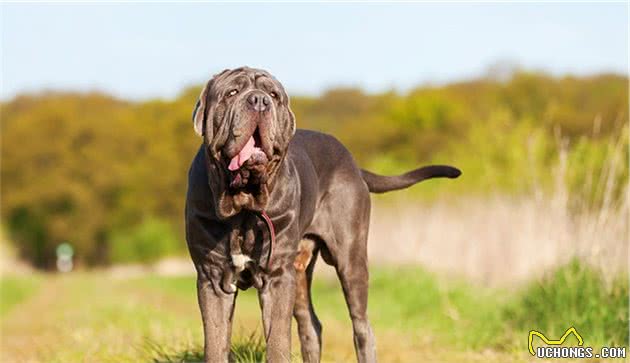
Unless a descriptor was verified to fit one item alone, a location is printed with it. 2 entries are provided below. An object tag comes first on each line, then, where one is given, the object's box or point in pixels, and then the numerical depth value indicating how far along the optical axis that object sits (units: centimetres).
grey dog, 967
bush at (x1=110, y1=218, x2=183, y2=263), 9306
